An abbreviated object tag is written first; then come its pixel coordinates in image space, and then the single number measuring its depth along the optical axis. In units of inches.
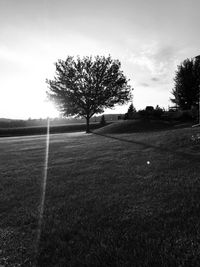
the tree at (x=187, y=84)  1577.3
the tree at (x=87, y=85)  1259.2
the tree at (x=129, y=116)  1457.2
